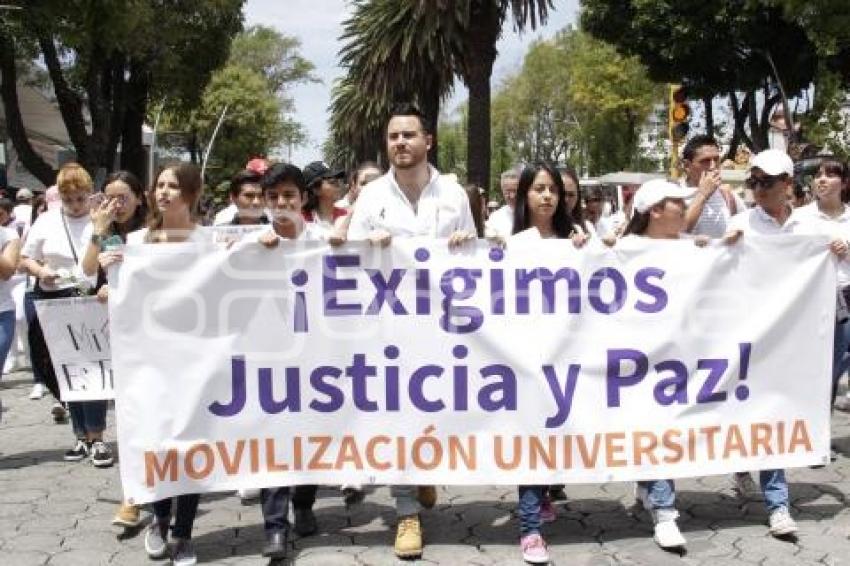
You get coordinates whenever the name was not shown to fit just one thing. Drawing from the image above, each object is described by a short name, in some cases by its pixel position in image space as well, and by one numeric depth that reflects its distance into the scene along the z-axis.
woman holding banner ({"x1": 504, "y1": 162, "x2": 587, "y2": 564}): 4.04
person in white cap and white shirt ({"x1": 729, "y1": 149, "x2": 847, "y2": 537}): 4.34
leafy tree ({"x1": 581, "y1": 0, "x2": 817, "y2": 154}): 26.33
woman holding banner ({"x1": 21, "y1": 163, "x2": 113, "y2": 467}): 5.73
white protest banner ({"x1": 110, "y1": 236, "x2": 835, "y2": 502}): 4.14
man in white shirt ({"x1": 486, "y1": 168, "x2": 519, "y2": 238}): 5.36
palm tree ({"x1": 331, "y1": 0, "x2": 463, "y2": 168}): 20.56
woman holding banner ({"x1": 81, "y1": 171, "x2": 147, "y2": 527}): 4.48
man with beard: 4.29
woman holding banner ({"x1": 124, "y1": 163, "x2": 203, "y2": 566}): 4.07
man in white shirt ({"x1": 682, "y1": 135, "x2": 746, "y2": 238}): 5.20
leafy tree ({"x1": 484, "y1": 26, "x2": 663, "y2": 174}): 44.28
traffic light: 12.51
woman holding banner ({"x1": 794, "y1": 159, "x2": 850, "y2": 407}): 5.16
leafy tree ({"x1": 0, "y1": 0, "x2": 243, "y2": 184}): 18.52
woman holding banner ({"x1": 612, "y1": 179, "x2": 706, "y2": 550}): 4.20
